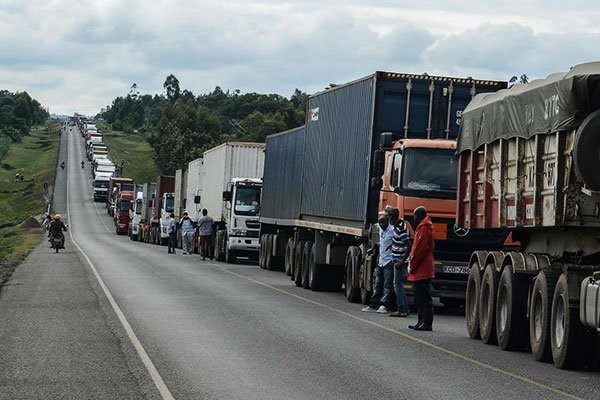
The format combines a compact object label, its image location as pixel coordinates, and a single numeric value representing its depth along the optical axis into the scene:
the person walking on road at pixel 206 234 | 47.47
